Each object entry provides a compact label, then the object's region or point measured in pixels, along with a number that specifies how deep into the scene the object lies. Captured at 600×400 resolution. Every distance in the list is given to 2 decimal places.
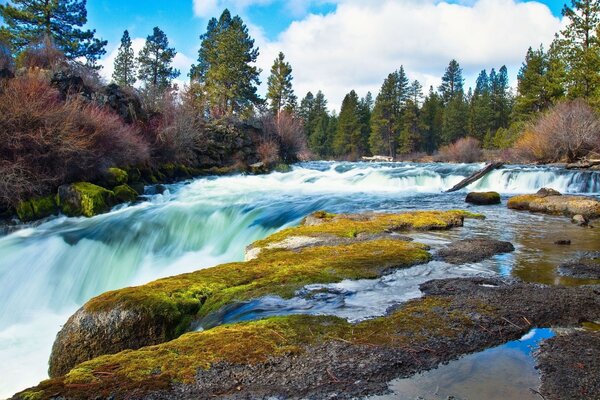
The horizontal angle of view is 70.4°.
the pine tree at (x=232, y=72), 50.03
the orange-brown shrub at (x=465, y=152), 54.47
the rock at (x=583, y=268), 5.91
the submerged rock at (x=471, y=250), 6.77
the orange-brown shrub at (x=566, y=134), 30.42
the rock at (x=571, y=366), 2.81
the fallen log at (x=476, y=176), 21.53
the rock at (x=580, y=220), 10.61
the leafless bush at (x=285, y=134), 40.97
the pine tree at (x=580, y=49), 41.25
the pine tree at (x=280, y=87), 64.06
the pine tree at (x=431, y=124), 80.62
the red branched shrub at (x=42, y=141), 15.98
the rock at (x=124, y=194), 18.77
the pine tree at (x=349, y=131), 82.69
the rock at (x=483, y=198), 15.59
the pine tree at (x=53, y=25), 36.09
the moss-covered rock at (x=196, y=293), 4.66
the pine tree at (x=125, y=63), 67.06
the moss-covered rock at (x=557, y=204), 12.12
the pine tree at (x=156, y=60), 58.03
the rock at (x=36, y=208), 15.52
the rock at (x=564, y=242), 8.27
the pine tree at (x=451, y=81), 98.56
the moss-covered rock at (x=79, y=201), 16.56
